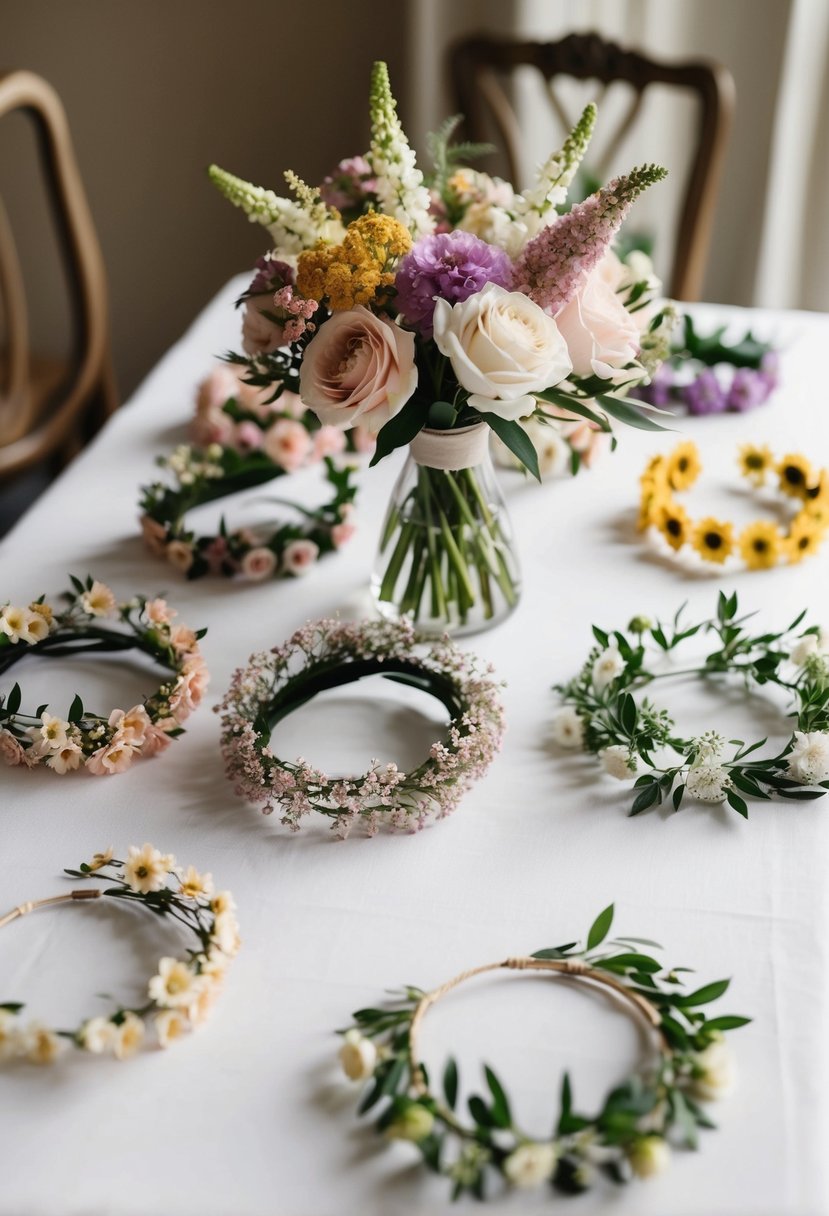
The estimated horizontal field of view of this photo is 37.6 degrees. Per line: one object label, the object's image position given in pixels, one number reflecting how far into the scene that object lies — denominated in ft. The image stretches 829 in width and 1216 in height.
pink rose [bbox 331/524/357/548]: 4.21
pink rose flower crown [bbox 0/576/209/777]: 3.30
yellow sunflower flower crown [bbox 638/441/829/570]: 4.05
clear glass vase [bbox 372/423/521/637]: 3.64
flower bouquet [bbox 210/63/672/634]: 2.98
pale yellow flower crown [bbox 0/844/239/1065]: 2.53
